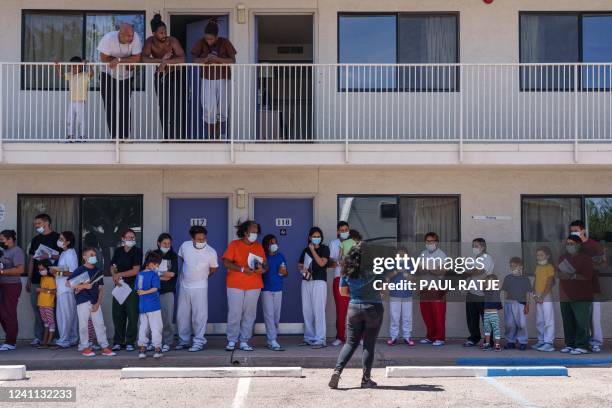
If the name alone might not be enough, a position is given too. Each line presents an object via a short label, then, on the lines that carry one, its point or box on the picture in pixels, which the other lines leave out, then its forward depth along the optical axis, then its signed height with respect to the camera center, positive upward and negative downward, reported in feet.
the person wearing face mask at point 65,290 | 43.47 -3.78
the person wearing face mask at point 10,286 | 43.52 -3.54
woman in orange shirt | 42.83 -3.26
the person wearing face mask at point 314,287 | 43.93 -3.72
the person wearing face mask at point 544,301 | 43.88 -4.58
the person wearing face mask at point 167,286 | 43.04 -3.55
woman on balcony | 44.83 +7.54
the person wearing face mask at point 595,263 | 43.65 -2.66
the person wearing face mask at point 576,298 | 43.14 -4.32
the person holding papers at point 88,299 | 41.29 -4.03
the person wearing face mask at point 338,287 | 44.88 -3.82
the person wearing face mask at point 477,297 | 44.88 -4.36
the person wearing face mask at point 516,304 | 44.34 -4.71
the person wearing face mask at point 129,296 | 43.06 -3.94
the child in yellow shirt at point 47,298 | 44.04 -4.20
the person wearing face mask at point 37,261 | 44.98 -2.32
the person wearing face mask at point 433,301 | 45.24 -4.63
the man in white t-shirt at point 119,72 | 44.55 +7.71
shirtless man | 44.37 +7.63
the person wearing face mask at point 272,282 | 43.75 -3.43
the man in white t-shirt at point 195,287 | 42.83 -3.57
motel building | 47.32 +5.22
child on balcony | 44.80 +6.50
